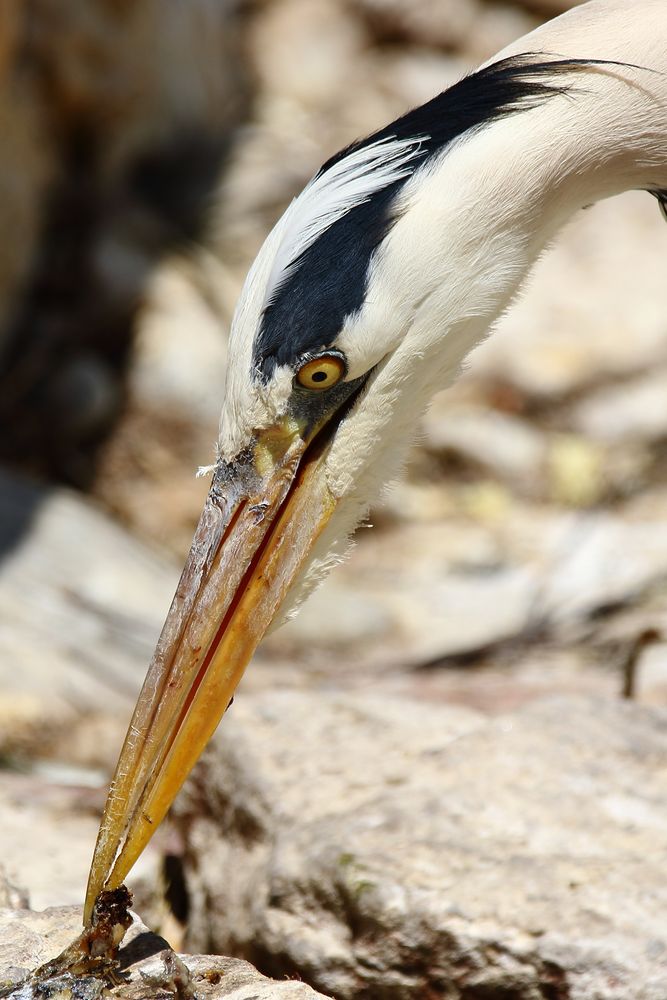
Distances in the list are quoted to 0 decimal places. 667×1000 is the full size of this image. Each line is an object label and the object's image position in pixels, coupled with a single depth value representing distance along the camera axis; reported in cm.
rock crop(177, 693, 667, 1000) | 397
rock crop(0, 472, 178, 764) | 682
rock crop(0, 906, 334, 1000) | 360
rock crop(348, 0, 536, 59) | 1509
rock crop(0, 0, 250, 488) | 1112
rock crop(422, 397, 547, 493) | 1191
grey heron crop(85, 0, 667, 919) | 419
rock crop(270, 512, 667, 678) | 959
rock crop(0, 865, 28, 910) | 421
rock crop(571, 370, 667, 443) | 1182
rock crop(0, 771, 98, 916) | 479
